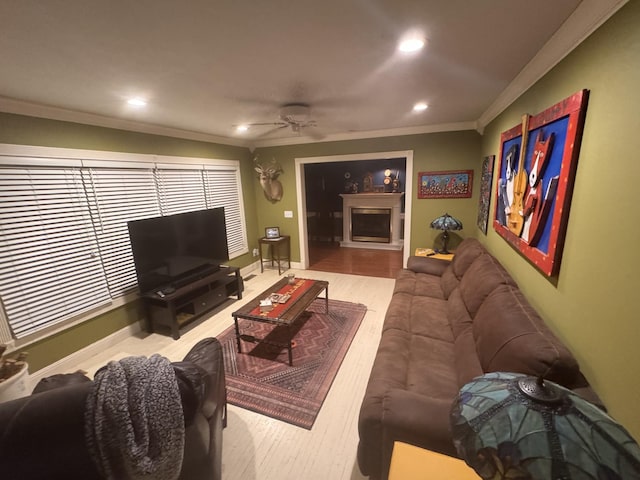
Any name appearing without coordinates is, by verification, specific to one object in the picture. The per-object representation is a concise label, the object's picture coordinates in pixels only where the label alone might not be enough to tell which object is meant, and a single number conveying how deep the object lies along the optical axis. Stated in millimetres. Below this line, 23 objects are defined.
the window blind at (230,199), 4141
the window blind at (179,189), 3405
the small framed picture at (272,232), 4973
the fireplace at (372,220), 6262
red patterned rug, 2037
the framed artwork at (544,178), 1341
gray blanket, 792
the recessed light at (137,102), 2234
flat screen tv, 2855
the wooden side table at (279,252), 4971
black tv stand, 2939
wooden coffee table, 2430
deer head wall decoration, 4828
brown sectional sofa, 1186
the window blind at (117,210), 2686
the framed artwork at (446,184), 3893
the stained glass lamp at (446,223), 3648
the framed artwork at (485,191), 3041
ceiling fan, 2553
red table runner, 2512
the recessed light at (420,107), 2736
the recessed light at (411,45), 1457
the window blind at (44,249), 2133
